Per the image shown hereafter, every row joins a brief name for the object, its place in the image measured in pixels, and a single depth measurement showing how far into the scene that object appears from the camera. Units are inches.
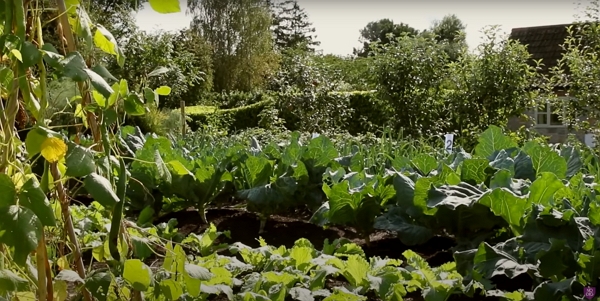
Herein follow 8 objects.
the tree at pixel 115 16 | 645.5
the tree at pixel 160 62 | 550.0
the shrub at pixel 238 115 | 575.8
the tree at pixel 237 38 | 1129.4
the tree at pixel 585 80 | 309.6
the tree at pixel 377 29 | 1858.6
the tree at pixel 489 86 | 335.9
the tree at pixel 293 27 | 1788.9
